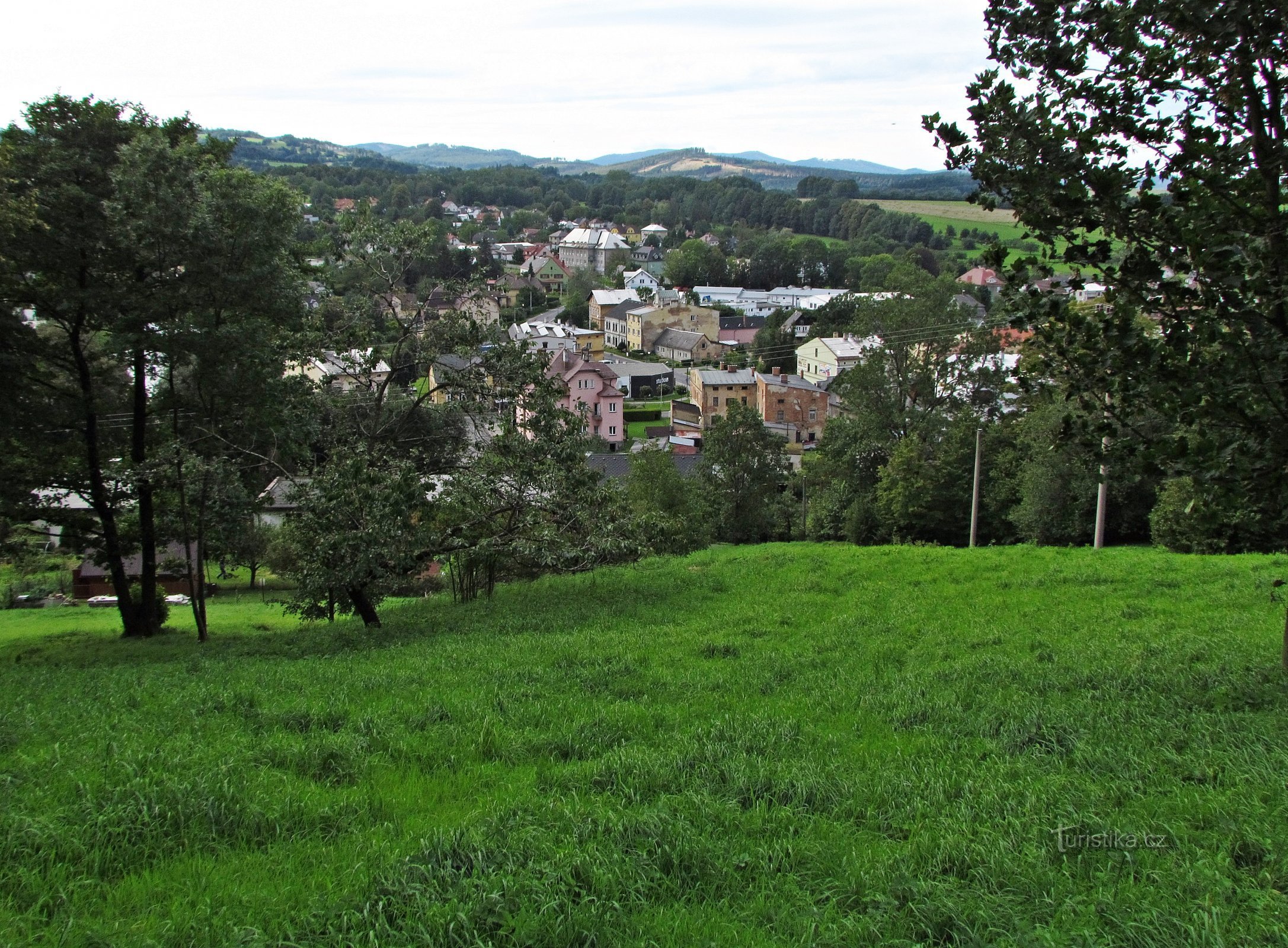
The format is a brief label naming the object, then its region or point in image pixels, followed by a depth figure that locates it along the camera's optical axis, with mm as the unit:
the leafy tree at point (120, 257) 14492
